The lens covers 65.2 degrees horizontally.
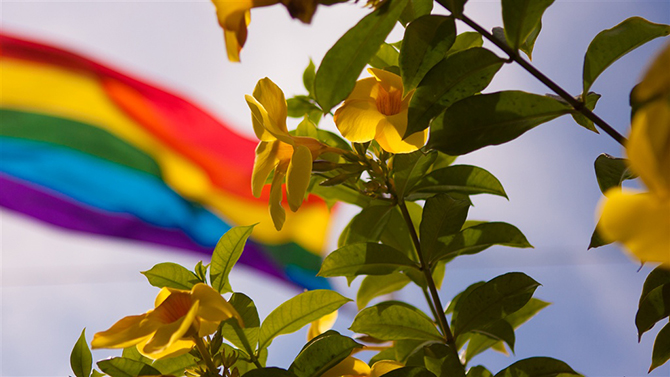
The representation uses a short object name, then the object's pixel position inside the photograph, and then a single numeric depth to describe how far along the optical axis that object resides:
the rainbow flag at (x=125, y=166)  3.83
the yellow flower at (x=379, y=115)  0.70
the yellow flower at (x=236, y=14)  0.42
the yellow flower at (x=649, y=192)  0.22
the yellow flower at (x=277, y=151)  0.61
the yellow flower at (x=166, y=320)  0.54
